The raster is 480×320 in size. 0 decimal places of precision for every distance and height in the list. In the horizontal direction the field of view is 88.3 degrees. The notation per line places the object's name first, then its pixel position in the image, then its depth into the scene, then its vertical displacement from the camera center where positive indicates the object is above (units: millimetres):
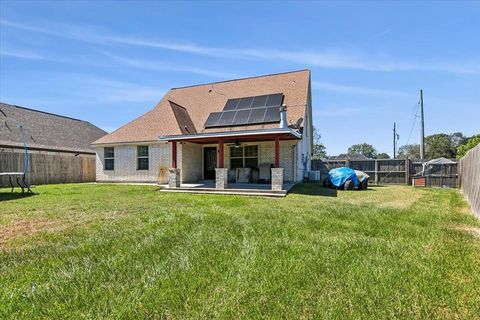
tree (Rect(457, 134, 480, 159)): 25403 +1184
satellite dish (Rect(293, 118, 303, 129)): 13312 +1912
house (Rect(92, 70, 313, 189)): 13812 +1086
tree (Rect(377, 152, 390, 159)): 68875 +811
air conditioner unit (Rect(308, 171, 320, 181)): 16938 -1156
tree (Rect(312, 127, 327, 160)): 46031 +2288
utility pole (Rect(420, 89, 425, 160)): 22828 +2609
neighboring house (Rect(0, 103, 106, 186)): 15305 +1147
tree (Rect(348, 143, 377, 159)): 75069 +2822
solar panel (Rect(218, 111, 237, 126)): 14578 +2513
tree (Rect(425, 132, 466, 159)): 49531 +2696
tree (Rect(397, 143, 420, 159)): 61344 +1929
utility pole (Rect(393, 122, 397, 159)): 39375 +2509
